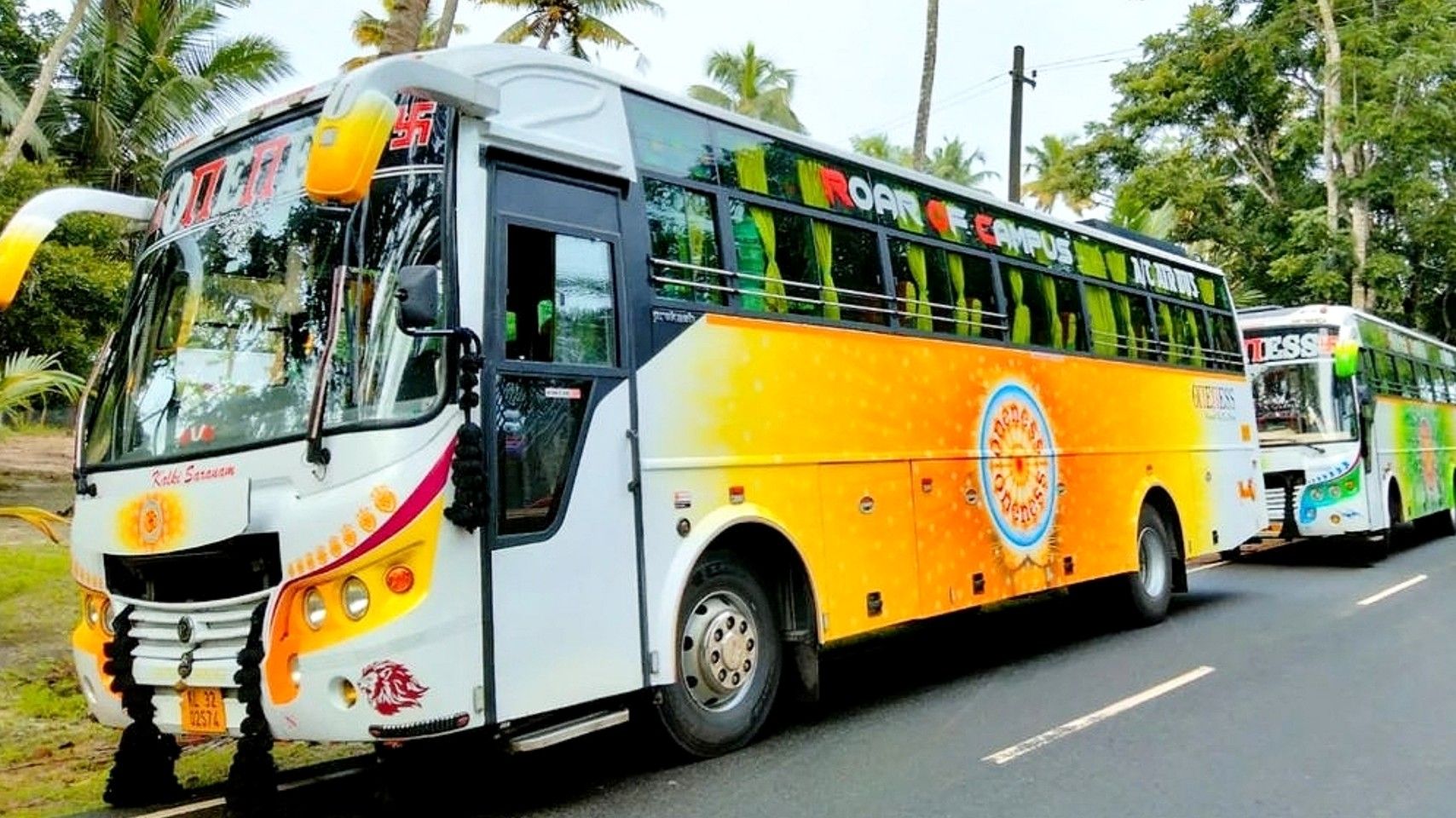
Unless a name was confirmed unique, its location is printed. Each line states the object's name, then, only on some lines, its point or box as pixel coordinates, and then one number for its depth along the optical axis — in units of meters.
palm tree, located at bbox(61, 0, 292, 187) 21.48
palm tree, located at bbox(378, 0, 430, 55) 9.60
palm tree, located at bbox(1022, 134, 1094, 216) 25.53
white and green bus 14.34
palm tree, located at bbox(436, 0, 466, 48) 12.36
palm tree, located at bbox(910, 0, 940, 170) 16.98
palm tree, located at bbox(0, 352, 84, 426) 8.53
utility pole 19.84
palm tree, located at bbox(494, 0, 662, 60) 21.38
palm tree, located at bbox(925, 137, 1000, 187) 47.66
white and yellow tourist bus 4.61
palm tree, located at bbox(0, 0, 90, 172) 14.39
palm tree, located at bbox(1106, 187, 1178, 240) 23.38
